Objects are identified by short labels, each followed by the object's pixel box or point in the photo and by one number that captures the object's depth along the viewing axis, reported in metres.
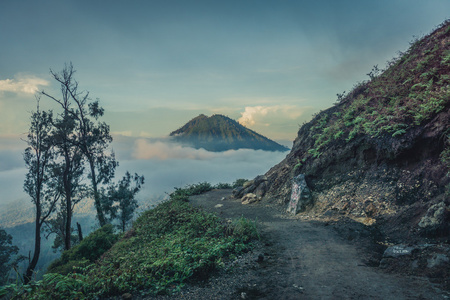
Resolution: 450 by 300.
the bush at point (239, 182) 24.08
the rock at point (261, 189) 15.40
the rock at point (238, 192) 17.35
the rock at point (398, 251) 5.28
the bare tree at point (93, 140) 21.38
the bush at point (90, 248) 13.52
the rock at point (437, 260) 4.53
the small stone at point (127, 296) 4.38
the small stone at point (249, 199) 15.11
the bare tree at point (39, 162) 19.98
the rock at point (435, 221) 5.77
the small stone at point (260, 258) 5.95
